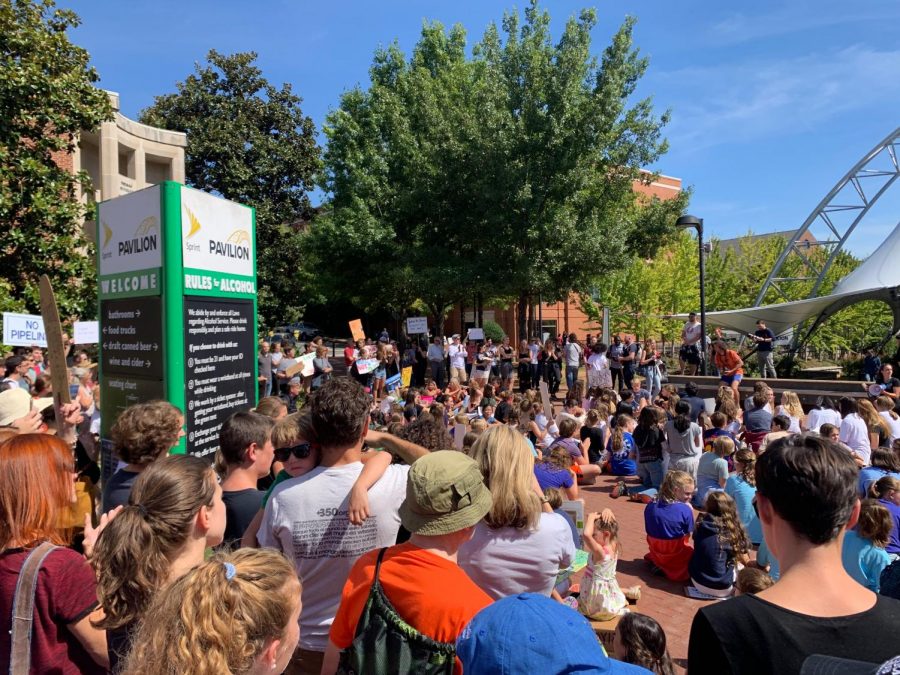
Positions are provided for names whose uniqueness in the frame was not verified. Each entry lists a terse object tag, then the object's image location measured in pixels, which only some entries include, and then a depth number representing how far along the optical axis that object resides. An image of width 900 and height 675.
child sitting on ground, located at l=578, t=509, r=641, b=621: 5.32
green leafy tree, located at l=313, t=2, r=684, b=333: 22.34
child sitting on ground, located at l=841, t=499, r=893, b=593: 4.83
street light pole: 16.91
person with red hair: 2.16
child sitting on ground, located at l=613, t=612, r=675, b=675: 3.51
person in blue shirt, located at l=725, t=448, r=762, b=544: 7.32
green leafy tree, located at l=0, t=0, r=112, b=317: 13.75
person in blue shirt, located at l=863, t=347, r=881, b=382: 18.90
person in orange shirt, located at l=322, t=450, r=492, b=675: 2.01
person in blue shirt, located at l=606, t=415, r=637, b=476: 11.15
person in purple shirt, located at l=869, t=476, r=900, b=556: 5.50
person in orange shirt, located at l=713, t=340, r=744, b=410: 16.08
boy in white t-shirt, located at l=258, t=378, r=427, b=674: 2.89
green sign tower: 4.90
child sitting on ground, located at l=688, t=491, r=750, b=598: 6.34
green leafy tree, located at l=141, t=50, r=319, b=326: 30.92
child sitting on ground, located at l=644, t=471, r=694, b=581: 6.81
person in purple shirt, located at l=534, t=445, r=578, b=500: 6.47
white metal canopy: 23.91
